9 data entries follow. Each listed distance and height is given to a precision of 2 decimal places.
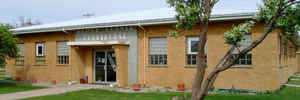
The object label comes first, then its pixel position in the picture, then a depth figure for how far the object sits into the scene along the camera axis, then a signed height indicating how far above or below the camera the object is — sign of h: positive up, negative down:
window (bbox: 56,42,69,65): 17.92 -0.04
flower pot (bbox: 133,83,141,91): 13.81 -1.63
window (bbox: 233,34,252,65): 12.90 -0.26
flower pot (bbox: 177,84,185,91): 13.49 -1.58
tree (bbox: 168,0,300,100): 5.96 +0.66
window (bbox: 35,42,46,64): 18.98 -0.07
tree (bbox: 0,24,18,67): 15.12 +0.45
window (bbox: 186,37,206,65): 14.02 +0.10
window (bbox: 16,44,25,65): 20.00 -0.17
